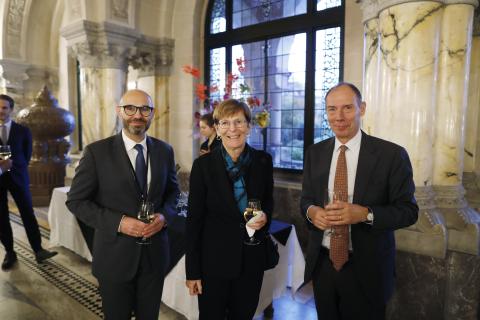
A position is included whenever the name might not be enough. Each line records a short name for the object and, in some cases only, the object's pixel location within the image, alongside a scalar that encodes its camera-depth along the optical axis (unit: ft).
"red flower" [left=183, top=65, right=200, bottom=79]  13.23
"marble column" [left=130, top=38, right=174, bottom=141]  19.39
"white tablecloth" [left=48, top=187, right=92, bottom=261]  13.10
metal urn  21.30
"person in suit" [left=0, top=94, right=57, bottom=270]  11.92
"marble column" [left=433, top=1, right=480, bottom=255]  9.16
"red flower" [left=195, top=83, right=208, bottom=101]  12.92
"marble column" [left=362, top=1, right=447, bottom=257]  8.89
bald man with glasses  5.82
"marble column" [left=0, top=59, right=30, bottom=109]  26.43
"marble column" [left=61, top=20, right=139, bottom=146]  17.02
